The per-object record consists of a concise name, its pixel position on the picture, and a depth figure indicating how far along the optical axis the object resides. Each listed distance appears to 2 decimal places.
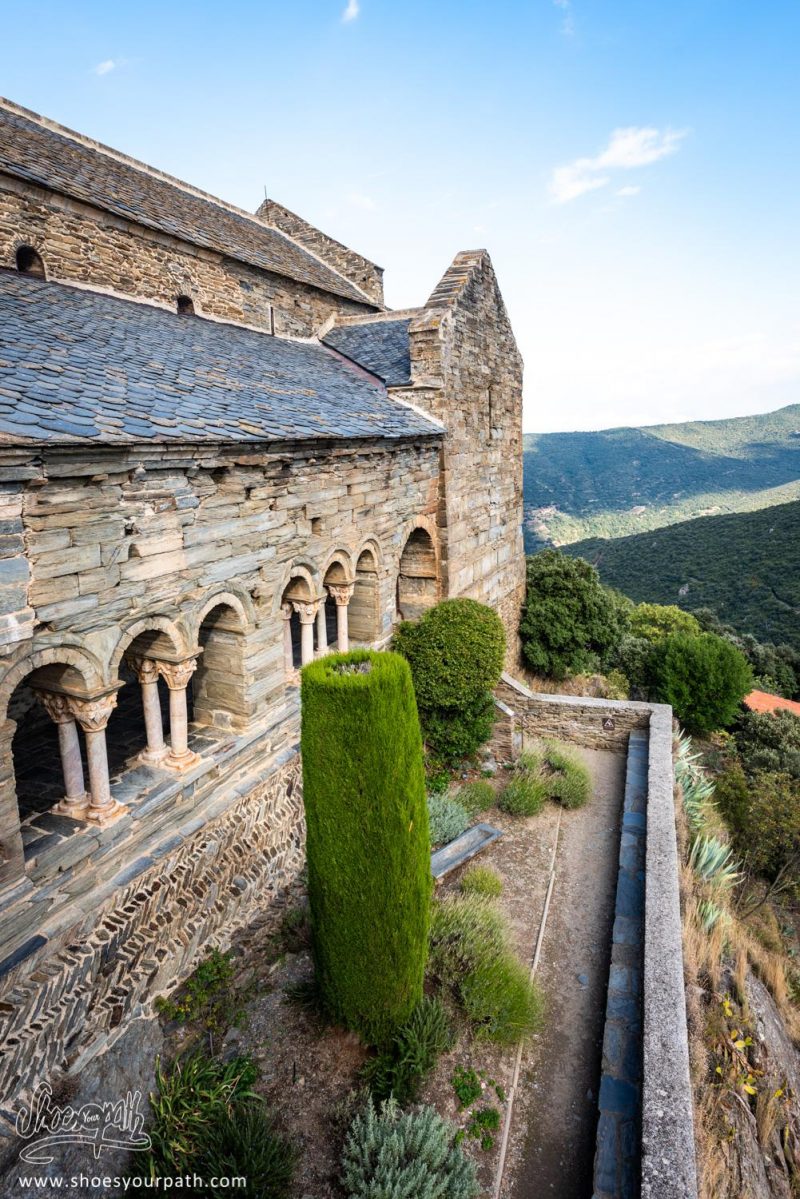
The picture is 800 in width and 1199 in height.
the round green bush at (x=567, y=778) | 10.11
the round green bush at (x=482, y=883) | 7.83
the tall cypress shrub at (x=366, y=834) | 4.83
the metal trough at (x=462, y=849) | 8.24
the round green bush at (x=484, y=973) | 6.02
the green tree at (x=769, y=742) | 17.52
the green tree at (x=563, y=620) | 15.73
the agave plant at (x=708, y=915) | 7.61
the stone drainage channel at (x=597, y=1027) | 4.88
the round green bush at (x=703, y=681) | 18.16
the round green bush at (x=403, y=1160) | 4.39
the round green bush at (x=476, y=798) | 9.85
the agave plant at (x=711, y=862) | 8.88
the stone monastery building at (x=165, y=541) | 4.74
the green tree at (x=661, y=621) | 26.44
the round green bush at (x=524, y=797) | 9.79
